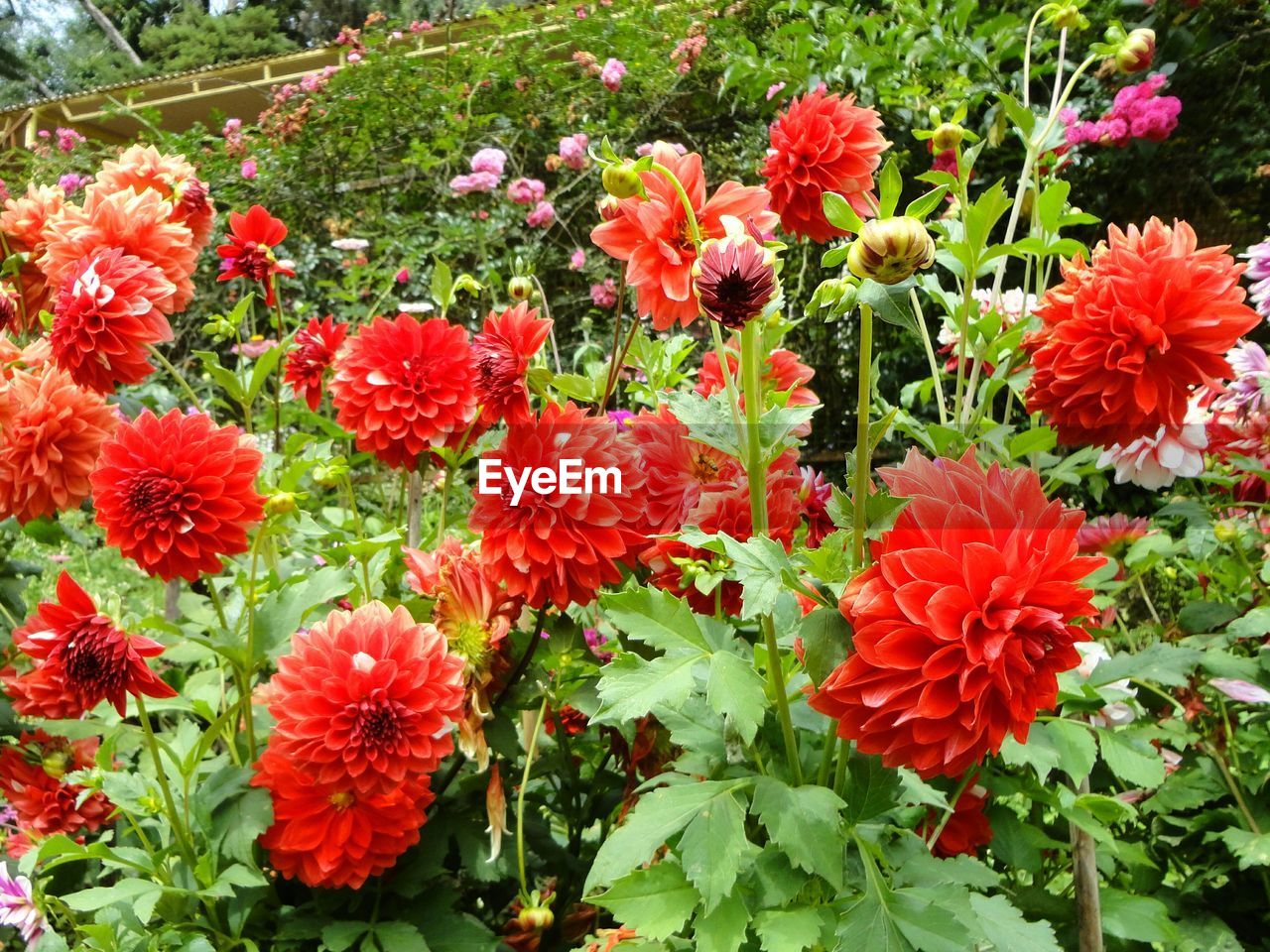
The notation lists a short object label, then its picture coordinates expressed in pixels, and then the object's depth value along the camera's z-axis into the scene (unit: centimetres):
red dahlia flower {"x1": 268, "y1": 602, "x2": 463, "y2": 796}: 68
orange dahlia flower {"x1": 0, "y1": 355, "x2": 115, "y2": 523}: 89
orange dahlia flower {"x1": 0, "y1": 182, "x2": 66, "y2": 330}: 113
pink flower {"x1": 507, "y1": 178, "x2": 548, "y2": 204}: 305
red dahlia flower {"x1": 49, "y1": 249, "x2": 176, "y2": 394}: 86
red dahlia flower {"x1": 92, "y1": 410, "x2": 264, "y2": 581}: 71
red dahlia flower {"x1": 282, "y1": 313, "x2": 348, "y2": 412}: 105
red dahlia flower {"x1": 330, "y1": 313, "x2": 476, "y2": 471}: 79
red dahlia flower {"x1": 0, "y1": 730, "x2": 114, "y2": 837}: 97
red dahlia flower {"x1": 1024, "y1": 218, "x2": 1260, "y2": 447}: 65
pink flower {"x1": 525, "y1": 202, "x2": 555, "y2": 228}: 333
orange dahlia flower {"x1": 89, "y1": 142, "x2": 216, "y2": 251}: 106
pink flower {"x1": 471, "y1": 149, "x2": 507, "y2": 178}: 308
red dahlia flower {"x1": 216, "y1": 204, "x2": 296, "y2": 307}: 107
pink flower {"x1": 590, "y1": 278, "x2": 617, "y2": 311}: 290
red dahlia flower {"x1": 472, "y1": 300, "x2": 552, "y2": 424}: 75
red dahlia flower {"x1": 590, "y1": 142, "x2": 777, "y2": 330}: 66
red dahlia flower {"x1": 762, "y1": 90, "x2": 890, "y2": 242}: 71
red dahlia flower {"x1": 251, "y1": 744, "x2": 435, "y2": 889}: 70
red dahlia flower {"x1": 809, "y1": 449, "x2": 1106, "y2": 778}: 43
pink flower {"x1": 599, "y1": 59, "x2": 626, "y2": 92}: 388
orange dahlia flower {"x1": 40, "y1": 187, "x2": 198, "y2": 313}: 95
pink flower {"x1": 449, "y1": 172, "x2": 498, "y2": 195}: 287
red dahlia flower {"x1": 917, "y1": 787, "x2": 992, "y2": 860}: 78
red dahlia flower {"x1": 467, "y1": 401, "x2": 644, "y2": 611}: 70
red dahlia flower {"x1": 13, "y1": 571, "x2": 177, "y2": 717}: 70
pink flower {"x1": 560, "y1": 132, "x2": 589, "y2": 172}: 280
